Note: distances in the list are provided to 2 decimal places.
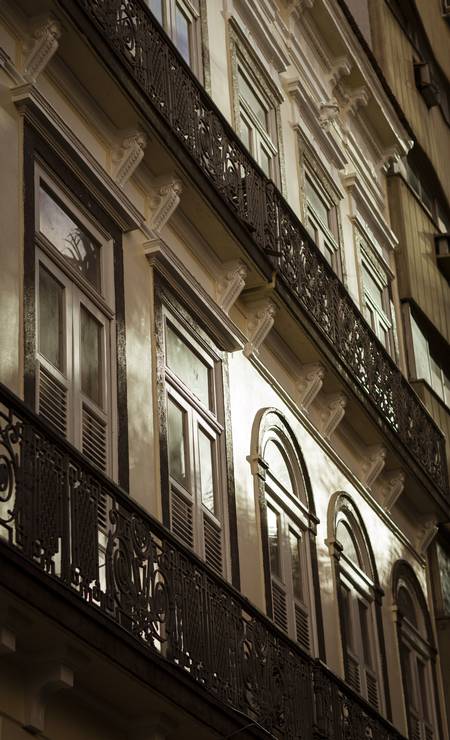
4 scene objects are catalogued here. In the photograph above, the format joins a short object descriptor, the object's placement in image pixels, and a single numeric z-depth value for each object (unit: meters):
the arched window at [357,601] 17.88
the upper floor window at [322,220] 20.53
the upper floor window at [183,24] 16.91
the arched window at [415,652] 19.47
